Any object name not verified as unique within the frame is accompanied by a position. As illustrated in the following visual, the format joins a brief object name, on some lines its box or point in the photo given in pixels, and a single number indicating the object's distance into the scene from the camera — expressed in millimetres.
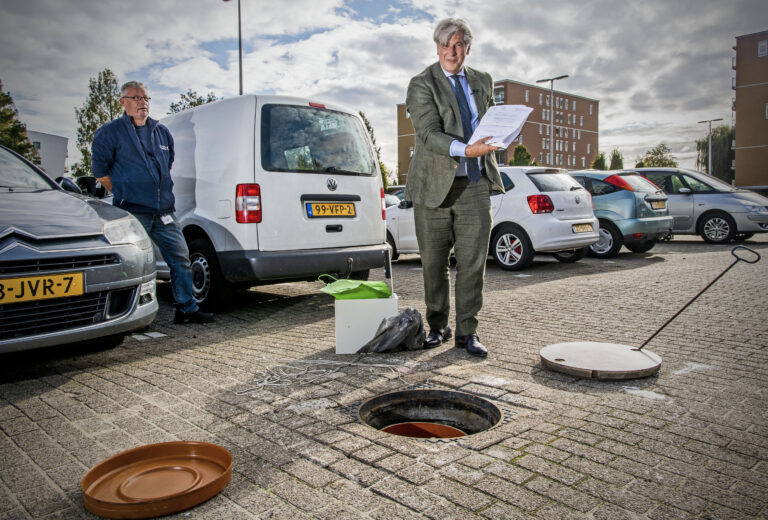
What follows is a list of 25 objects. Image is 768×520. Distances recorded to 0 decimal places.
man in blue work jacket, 5059
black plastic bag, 3982
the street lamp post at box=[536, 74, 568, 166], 35144
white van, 5176
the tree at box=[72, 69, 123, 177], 31578
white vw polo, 8492
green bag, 4066
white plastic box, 4016
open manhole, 2865
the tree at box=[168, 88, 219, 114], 25497
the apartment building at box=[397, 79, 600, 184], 84312
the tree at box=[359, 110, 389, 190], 46438
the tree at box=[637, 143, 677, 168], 86625
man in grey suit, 3916
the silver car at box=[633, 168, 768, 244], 12195
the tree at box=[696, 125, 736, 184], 81688
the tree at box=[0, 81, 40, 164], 41809
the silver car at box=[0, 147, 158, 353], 3270
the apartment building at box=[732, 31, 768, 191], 54531
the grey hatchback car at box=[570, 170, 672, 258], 10023
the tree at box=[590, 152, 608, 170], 76812
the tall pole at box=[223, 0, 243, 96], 19609
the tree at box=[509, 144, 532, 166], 59688
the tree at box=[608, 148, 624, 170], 92625
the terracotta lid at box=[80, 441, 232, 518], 1863
